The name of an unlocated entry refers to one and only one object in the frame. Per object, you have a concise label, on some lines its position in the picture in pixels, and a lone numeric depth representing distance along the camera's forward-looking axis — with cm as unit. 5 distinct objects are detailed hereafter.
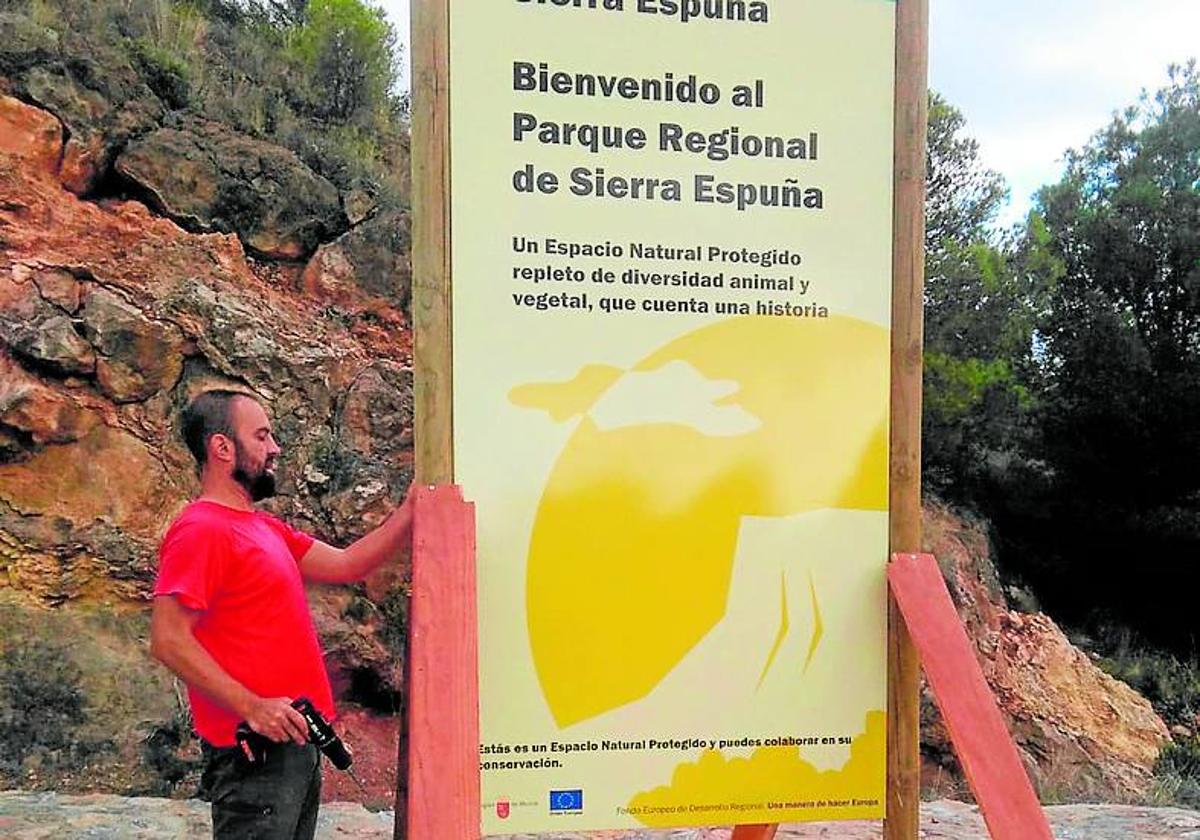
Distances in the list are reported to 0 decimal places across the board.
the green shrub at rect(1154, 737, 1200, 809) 874
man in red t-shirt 253
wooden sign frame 262
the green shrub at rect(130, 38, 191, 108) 971
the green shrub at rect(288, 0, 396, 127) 1198
